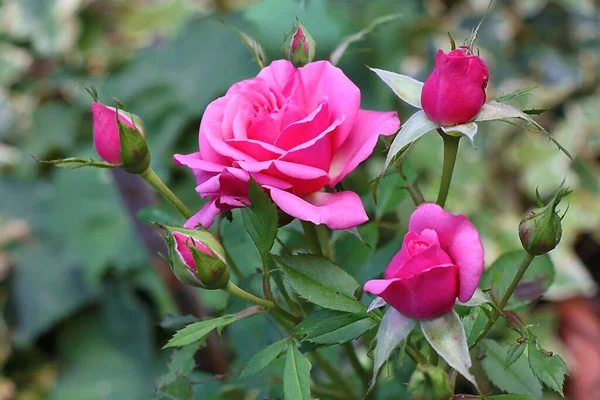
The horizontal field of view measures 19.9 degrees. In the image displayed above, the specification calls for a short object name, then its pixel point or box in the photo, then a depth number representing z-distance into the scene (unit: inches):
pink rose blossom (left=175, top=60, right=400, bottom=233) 20.9
